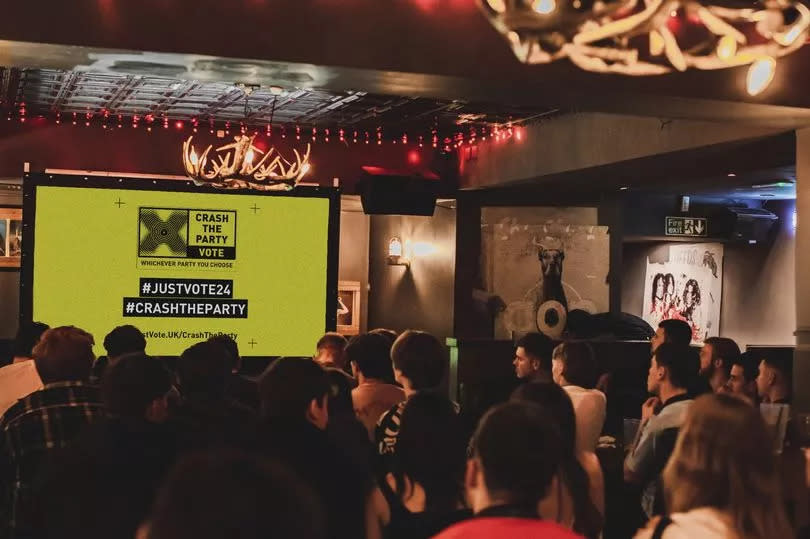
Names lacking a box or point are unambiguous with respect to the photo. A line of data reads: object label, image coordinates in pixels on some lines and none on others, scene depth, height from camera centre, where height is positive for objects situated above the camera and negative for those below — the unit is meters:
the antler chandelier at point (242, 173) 9.52 +0.76
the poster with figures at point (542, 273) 12.88 -0.05
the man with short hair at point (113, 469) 2.60 -0.52
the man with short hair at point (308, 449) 2.71 -0.46
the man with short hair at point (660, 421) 4.11 -0.57
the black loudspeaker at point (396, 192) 11.45 +0.75
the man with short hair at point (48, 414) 3.49 -0.52
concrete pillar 7.40 -0.01
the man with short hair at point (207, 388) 3.61 -0.45
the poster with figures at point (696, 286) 16.08 -0.20
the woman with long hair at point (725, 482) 2.24 -0.43
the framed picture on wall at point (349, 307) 14.34 -0.58
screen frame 9.95 +0.61
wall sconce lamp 14.08 +0.14
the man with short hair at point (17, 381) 5.20 -0.60
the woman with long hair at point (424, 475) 2.96 -0.57
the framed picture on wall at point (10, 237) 12.55 +0.19
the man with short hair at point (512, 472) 1.97 -0.38
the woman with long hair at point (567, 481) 3.13 -0.61
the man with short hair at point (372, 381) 4.52 -0.49
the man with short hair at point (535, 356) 5.49 -0.44
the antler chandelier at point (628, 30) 2.71 +0.63
